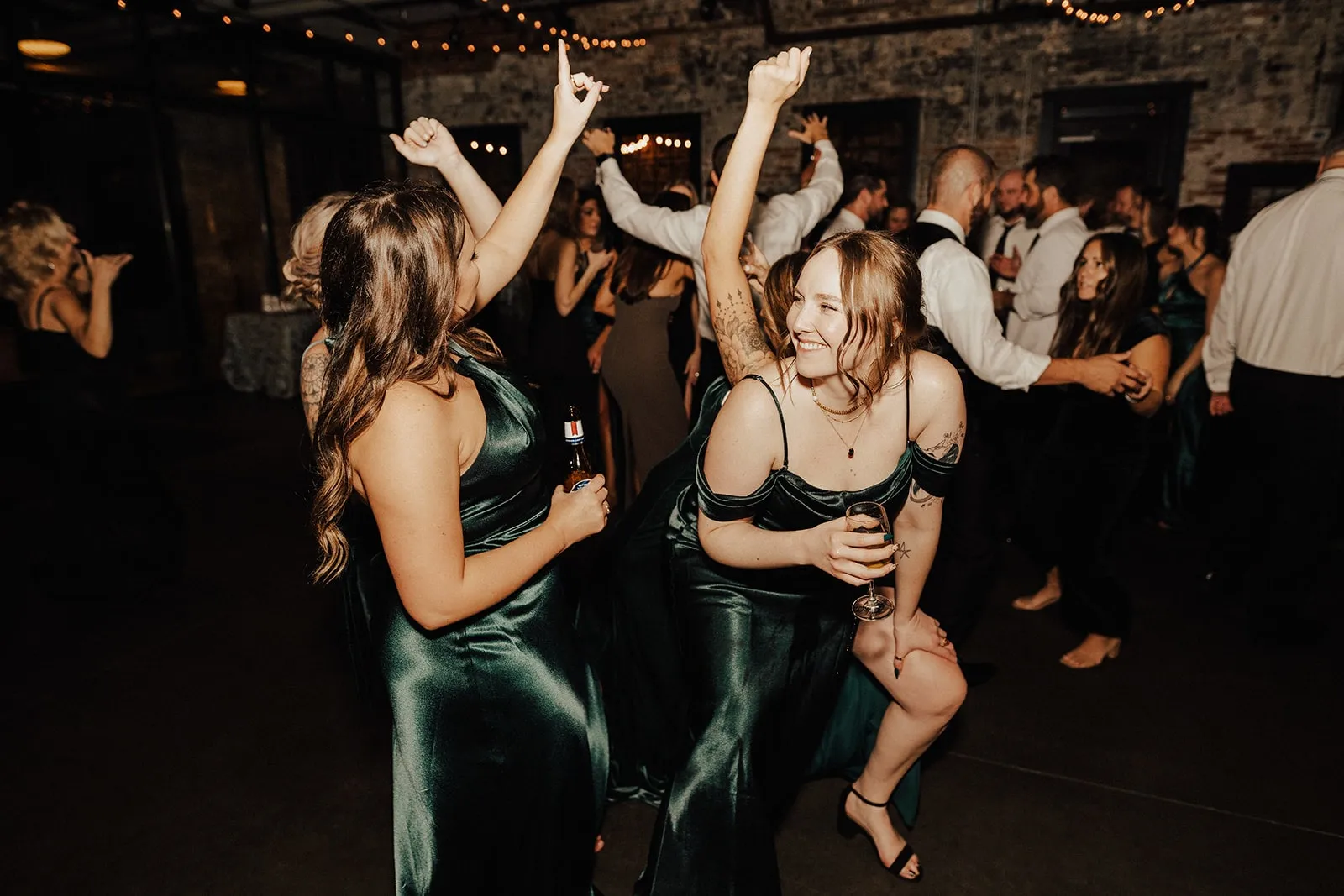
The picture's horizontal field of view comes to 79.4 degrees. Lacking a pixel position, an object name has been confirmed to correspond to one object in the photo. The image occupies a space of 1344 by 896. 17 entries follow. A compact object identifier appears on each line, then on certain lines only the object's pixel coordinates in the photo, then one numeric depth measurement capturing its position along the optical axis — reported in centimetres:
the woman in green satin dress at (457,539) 113
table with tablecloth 707
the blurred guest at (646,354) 357
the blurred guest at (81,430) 294
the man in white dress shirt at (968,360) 242
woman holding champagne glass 133
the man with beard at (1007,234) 476
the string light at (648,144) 838
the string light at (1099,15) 646
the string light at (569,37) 830
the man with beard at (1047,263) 389
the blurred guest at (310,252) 170
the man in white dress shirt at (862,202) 367
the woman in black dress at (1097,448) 257
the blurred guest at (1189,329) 396
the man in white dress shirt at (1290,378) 272
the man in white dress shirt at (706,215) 317
